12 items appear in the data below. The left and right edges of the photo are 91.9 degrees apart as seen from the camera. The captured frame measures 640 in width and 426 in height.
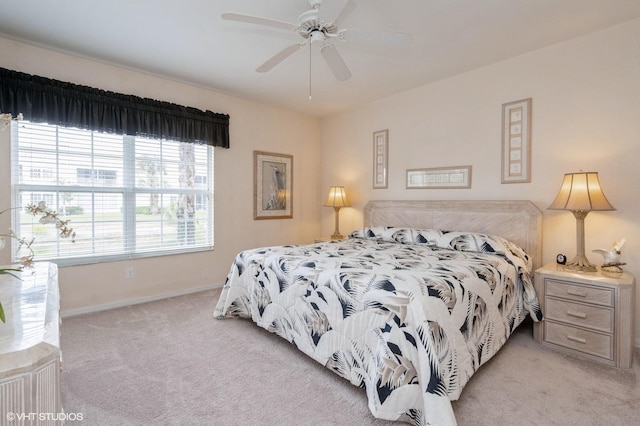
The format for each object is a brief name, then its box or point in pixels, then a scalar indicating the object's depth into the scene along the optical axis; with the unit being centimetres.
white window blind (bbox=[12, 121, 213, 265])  288
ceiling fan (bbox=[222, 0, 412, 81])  186
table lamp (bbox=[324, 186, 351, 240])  455
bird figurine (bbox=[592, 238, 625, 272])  238
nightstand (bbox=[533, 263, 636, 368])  216
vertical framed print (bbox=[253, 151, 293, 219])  448
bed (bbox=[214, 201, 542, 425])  160
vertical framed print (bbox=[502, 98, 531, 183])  303
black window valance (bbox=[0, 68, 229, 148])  272
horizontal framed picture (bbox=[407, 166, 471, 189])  350
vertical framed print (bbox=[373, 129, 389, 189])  427
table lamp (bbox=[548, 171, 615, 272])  239
